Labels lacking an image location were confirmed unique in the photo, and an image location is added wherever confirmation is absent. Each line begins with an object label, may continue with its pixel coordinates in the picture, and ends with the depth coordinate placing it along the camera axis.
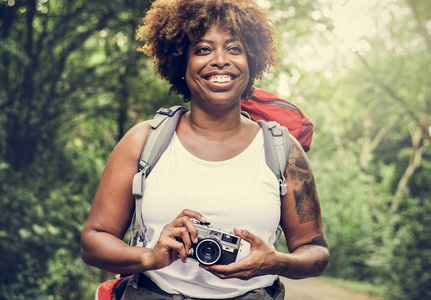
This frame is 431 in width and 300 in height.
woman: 1.92
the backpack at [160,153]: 1.97
